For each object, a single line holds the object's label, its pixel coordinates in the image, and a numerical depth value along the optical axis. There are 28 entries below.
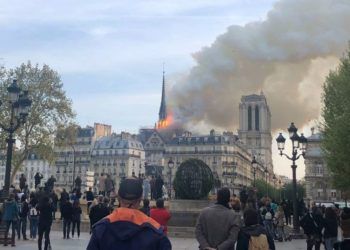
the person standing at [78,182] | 30.36
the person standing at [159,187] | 29.36
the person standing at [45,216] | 13.81
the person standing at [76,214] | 19.41
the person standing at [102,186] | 29.06
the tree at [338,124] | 28.31
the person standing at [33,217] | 18.17
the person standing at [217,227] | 6.32
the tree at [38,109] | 46.44
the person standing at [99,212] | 14.31
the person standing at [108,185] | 28.04
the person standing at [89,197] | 25.28
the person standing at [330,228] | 12.59
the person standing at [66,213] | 18.53
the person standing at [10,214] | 15.18
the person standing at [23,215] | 17.67
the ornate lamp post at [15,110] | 17.52
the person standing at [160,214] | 9.30
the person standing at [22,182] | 29.21
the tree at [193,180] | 22.30
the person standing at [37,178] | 30.97
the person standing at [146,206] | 12.68
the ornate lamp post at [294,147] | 22.92
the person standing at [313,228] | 13.68
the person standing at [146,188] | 28.41
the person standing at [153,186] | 31.20
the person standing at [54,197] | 21.83
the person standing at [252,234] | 6.32
